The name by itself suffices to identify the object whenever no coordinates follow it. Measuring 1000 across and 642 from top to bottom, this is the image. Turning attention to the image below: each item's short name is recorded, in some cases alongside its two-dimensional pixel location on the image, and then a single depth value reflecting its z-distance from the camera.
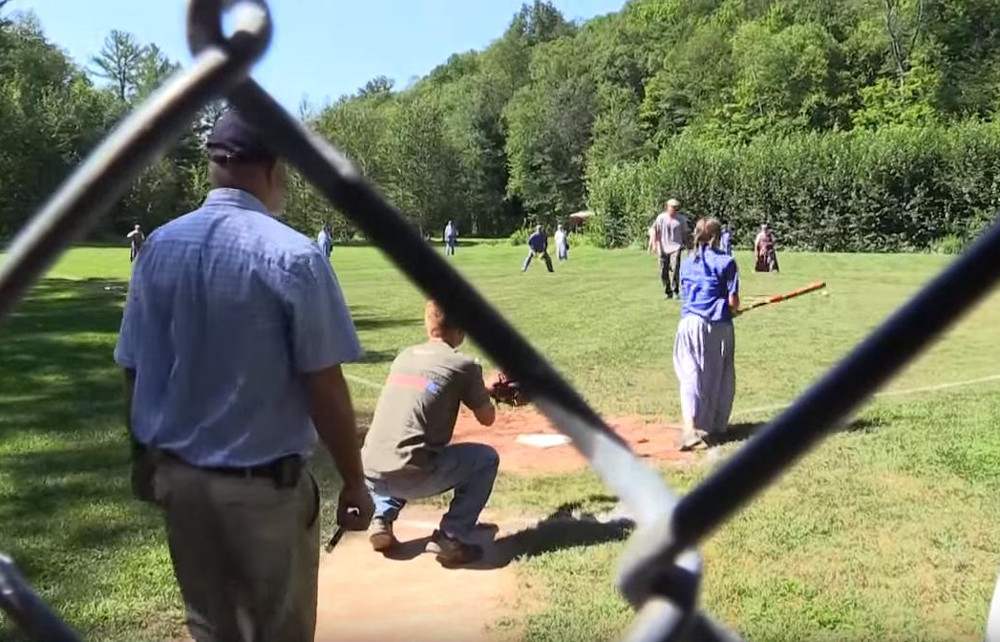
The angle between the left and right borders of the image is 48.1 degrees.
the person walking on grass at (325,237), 25.83
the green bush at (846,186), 34.69
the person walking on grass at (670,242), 18.23
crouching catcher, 5.19
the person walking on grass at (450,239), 37.25
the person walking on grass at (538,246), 28.41
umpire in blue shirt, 2.68
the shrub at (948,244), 32.44
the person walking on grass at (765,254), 25.53
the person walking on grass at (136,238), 27.64
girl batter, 7.61
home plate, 7.45
